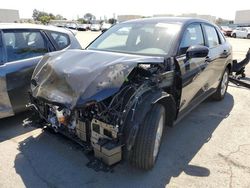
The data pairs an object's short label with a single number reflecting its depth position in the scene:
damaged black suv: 1.94
